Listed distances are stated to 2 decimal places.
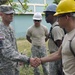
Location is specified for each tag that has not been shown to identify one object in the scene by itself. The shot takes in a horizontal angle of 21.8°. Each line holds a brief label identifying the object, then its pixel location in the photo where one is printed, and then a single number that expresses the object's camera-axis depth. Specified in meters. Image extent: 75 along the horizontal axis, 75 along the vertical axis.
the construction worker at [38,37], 5.52
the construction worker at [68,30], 2.26
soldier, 3.13
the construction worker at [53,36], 3.51
